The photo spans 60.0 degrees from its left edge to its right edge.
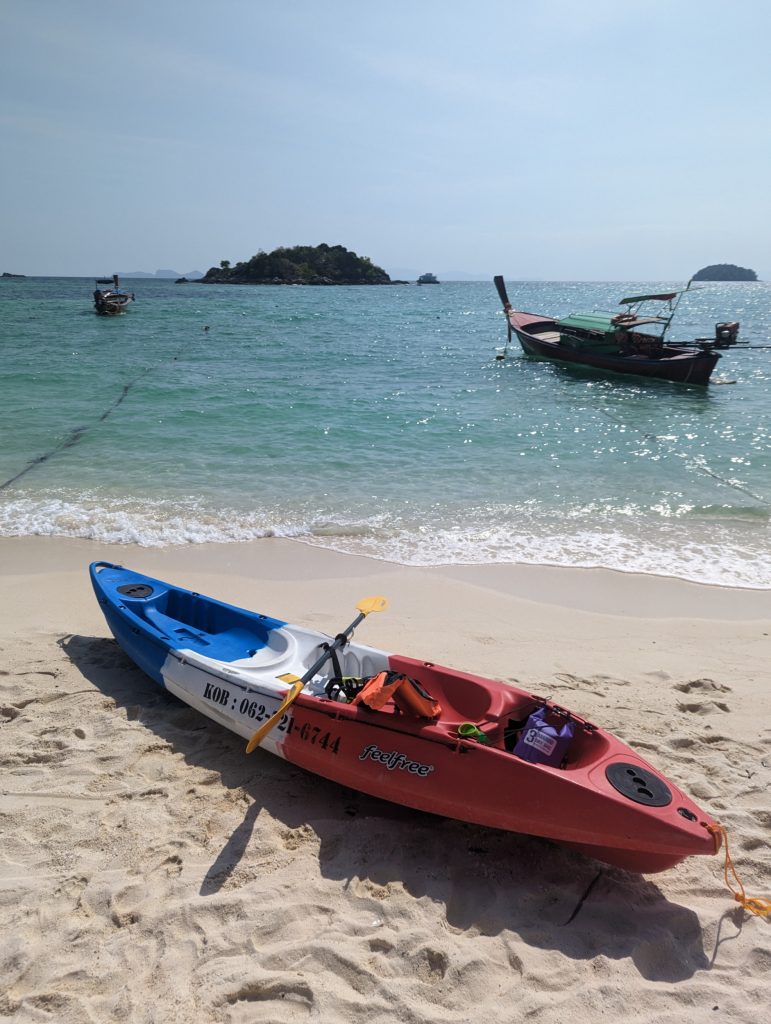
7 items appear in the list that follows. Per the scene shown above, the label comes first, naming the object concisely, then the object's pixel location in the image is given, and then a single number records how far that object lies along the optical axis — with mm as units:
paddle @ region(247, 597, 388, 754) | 4281
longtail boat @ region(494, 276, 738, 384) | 21188
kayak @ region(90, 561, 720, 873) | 3672
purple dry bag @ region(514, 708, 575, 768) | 4191
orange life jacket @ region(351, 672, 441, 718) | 4262
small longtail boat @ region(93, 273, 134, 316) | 42969
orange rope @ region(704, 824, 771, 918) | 3537
